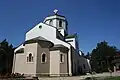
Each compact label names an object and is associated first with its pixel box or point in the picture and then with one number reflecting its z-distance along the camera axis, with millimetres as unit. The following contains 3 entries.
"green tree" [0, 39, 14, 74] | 23893
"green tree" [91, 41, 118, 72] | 31396
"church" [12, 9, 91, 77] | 15103
